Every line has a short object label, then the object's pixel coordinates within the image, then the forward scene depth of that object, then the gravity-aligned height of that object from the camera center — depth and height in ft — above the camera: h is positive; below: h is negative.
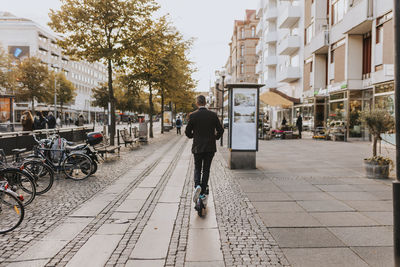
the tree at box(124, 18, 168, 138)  56.39 +11.76
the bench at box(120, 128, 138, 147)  56.76 -2.79
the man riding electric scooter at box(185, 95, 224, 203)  18.79 -0.85
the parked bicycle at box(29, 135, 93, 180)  29.41 -3.34
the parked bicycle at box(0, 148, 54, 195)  23.77 -3.56
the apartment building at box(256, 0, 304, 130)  110.72 +24.47
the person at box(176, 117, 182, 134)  113.80 -0.71
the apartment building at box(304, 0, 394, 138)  60.39 +13.09
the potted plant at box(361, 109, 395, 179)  28.86 -0.77
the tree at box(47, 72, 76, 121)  191.41 +17.39
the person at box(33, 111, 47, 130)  60.95 -0.40
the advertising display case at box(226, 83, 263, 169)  34.14 +0.18
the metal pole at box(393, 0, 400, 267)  10.21 -0.58
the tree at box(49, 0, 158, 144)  53.52 +14.59
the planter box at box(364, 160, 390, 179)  28.78 -4.02
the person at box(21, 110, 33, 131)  52.49 -0.20
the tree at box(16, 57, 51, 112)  146.72 +17.42
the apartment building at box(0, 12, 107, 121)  215.72 +46.70
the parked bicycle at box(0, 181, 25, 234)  16.41 -4.09
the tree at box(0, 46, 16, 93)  111.47 +15.26
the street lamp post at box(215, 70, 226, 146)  80.23 +10.96
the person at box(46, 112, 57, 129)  59.67 -0.22
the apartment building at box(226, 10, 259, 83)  252.01 +51.24
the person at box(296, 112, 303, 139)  85.71 -0.51
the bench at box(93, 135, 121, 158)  40.61 -3.20
